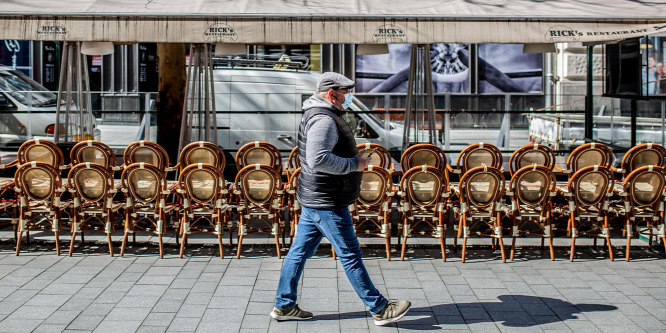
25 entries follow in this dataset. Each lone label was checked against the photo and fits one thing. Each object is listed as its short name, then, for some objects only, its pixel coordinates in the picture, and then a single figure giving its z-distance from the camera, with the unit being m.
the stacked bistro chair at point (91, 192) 7.59
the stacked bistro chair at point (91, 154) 8.70
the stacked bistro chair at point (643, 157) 8.31
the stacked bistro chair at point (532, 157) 8.55
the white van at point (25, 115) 11.51
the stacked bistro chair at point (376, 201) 7.55
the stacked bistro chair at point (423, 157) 8.38
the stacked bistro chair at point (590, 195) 7.55
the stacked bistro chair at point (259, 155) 8.51
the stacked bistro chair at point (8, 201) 7.91
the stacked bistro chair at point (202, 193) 7.55
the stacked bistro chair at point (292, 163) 8.26
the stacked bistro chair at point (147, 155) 8.55
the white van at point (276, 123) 10.76
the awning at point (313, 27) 7.74
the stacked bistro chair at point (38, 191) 7.59
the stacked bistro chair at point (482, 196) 7.49
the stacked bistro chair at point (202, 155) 8.36
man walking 5.38
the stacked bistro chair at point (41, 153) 8.45
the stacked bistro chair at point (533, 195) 7.51
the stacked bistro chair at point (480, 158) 8.62
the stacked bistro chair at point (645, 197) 7.55
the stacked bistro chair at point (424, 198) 7.56
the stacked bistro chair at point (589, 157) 8.50
